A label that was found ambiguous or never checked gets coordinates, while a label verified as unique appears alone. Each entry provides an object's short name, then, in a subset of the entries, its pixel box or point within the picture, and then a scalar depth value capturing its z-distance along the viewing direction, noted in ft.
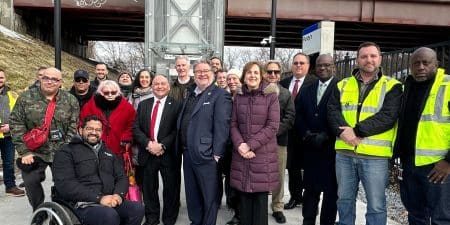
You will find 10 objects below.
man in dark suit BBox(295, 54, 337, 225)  13.74
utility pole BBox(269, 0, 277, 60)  30.55
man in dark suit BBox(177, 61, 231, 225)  13.43
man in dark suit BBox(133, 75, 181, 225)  14.70
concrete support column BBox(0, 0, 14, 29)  52.95
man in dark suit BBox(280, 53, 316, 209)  16.56
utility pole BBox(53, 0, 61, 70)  26.21
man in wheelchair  11.71
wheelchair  10.89
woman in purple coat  12.80
